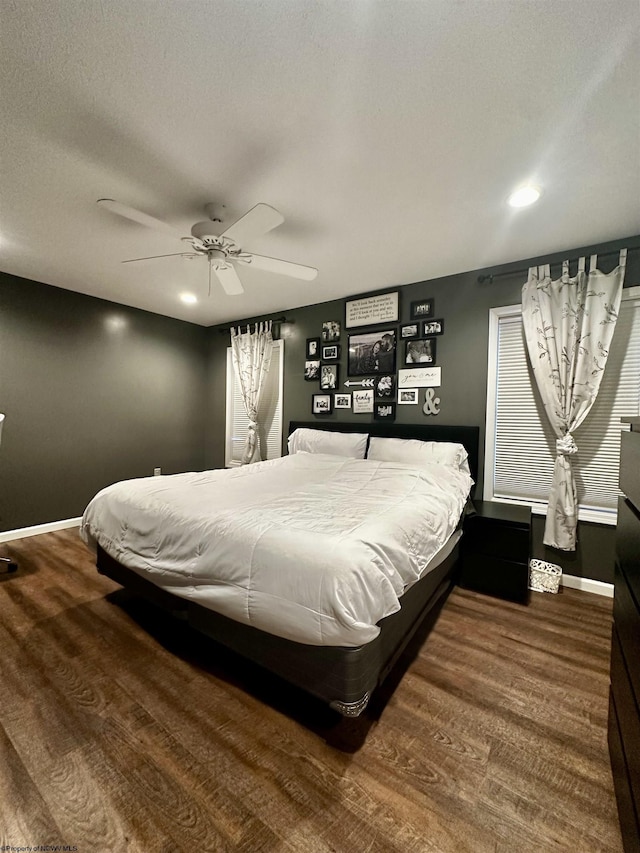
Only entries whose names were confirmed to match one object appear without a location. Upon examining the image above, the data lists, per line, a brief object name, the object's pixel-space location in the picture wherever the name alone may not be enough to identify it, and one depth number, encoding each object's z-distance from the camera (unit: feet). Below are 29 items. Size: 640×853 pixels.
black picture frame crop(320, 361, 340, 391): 13.25
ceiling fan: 6.00
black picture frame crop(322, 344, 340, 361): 13.20
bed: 4.45
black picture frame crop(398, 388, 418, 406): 11.60
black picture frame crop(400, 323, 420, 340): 11.52
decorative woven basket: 8.82
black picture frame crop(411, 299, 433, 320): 11.27
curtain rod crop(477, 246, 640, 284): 9.67
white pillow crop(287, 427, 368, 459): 11.51
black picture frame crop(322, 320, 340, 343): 13.23
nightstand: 8.36
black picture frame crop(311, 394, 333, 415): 13.44
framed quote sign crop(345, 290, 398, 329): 11.94
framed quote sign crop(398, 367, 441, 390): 11.23
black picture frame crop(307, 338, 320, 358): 13.70
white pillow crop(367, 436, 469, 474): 9.75
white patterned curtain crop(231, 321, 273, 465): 14.82
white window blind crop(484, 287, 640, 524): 8.57
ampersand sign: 11.19
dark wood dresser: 2.96
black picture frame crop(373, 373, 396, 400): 11.98
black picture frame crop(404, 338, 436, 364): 11.23
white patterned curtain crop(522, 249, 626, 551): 8.46
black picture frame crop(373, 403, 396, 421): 11.98
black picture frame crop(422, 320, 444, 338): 11.09
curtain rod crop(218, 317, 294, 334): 14.61
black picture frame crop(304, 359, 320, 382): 13.73
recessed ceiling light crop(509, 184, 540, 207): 6.57
